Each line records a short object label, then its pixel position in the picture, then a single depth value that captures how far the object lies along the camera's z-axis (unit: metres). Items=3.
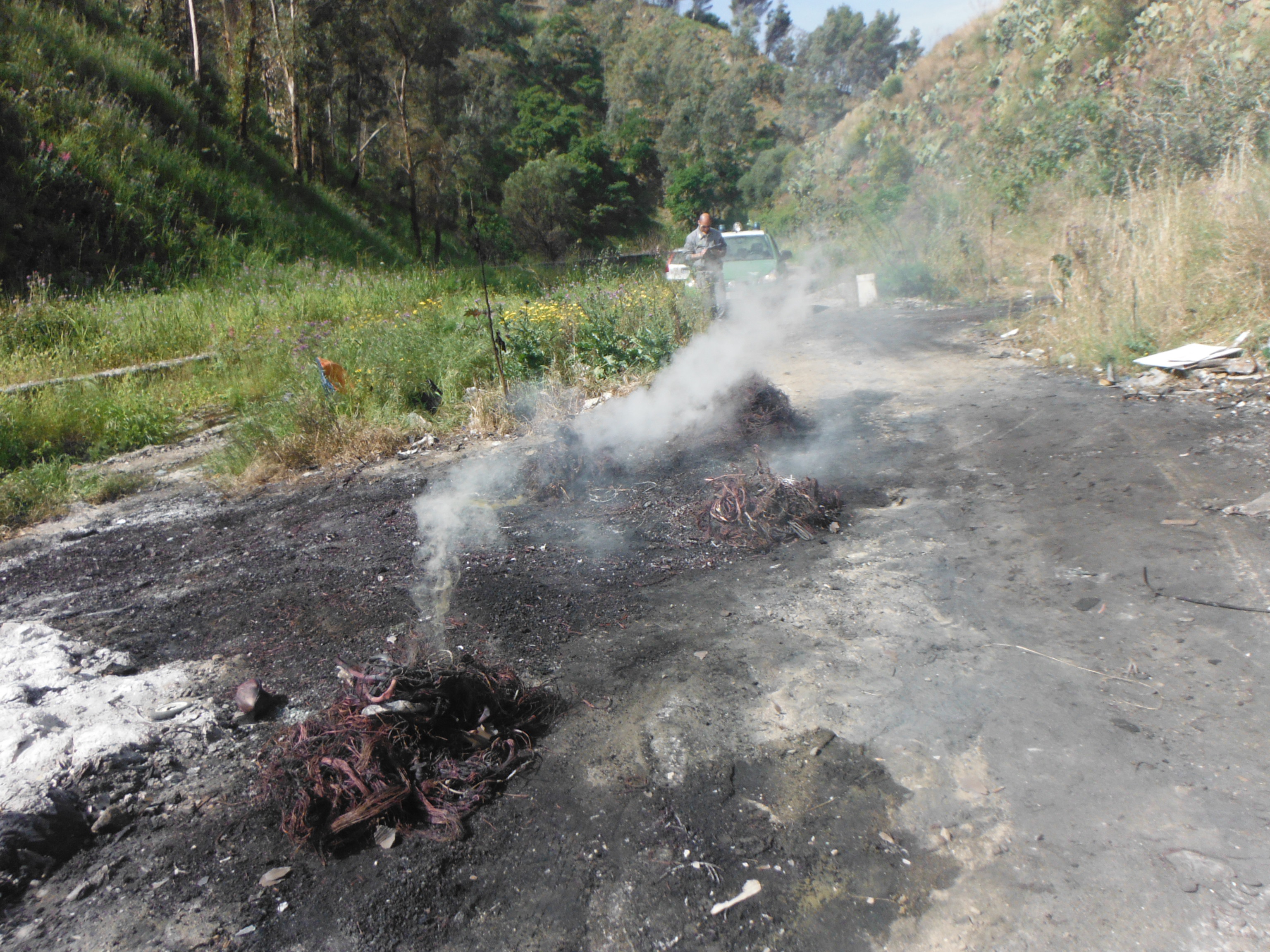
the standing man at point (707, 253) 10.53
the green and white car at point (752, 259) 13.47
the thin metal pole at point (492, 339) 5.50
